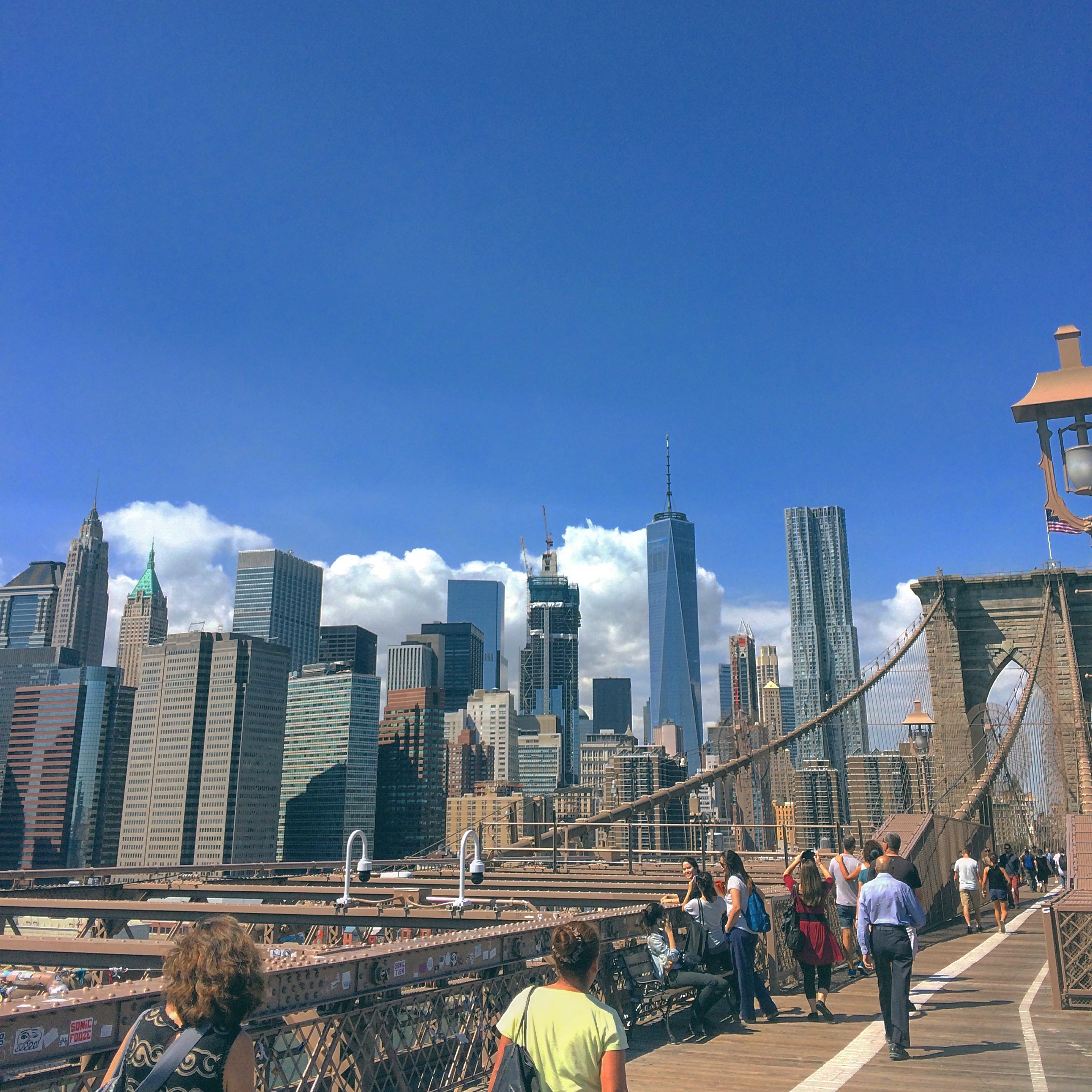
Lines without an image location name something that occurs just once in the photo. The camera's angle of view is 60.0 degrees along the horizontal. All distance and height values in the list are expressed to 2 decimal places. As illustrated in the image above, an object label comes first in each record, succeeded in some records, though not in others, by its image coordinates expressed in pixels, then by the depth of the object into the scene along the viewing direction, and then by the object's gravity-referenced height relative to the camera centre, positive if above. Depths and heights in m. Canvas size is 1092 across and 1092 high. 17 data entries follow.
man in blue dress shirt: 8.06 -1.13
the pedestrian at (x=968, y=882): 16.94 -1.26
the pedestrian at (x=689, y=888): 9.49 -0.73
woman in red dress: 9.55 -1.21
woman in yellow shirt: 4.12 -0.92
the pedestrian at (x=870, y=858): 11.59 -0.55
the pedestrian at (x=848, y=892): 11.45 -0.94
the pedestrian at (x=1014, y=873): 24.67 -1.67
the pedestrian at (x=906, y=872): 9.71 -0.61
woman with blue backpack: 9.27 -1.13
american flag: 13.97 +4.43
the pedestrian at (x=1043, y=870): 32.88 -2.06
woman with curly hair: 3.42 -0.72
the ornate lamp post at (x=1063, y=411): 9.27 +4.32
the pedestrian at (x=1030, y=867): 30.16 -1.78
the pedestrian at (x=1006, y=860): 24.05 -1.28
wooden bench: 8.69 -1.64
